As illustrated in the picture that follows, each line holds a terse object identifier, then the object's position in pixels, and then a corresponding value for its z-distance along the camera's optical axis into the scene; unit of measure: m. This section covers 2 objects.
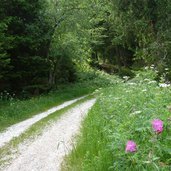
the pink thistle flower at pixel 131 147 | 2.57
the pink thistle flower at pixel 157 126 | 2.50
